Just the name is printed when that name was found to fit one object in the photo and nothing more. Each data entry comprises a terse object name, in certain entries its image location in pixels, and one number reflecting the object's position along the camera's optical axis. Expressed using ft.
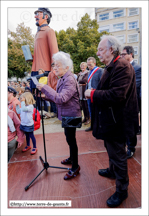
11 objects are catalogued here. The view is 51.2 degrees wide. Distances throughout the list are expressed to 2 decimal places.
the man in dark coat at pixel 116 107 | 4.67
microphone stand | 6.24
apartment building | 59.79
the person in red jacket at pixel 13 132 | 9.14
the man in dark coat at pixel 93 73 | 12.01
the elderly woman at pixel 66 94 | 5.75
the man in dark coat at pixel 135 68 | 8.56
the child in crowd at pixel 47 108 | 18.66
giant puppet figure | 11.53
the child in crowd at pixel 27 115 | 9.48
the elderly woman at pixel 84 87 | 15.62
